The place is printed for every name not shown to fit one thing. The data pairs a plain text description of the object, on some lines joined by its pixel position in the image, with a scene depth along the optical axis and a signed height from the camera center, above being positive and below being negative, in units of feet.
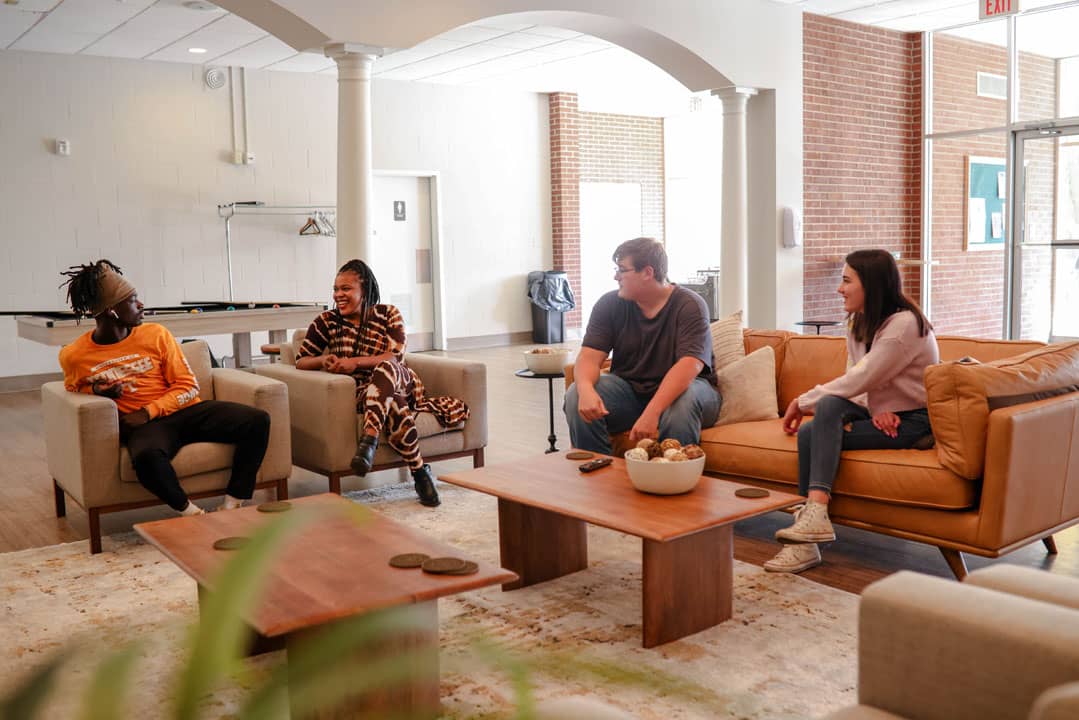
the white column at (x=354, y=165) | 19.83 +2.07
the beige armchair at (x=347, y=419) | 14.34 -2.21
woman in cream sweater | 11.22 -1.62
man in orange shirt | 13.05 -1.43
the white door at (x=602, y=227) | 41.60 +1.47
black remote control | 11.15 -2.27
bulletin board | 28.35 +1.42
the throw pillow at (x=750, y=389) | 13.66 -1.78
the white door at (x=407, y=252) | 34.96 +0.52
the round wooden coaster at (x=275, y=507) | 9.24 -2.22
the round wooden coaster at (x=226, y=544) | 8.60 -2.36
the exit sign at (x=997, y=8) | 25.32 +6.21
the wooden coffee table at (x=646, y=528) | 9.17 -2.64
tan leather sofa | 10.10 -2.26
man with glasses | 12.91 -1.37
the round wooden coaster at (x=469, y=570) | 7.78 -2.37
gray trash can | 37.70 -1.49
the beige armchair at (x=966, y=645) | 4.68 -1.91
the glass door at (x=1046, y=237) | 26.22 +0.40
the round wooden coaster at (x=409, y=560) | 8.02 -2.35
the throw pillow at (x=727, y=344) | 14.34 -1.21
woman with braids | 14.51 -1.40
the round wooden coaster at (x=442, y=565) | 7.78 -2.34
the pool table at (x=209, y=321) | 19.49 -1.02
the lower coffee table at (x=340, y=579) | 7.09 -2.40
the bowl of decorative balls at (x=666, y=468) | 9.85 -2.03
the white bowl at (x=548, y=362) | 16.22 -1.59
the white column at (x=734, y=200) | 26.23 +1.55
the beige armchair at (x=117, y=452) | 12.46 -2.33
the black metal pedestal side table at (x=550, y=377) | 16.28 -1.85
